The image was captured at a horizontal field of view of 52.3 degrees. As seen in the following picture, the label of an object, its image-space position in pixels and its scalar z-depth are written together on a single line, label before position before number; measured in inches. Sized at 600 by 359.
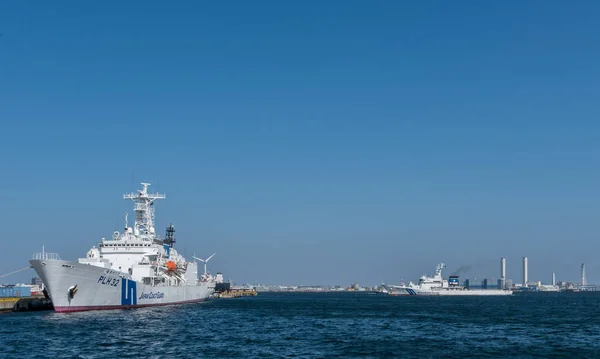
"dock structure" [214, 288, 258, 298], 6761.8
